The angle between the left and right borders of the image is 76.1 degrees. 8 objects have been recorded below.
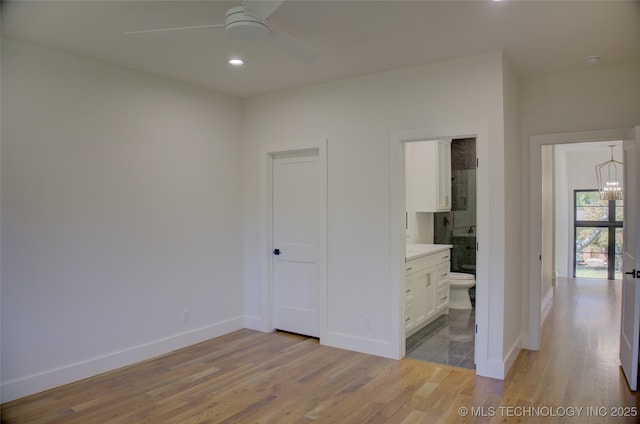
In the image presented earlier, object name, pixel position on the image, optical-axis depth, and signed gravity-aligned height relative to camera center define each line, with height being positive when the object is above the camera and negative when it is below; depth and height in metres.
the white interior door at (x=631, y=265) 3.17 -0.45
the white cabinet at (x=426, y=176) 5.66 +0.50
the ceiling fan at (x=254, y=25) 2.13 +1.06
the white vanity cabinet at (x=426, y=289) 4.42 -0.92
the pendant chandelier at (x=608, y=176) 8.24 +0.75
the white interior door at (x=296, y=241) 4.49 -0.33
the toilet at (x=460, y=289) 5.65 -1.12
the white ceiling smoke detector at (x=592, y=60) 3.46 +1.30
